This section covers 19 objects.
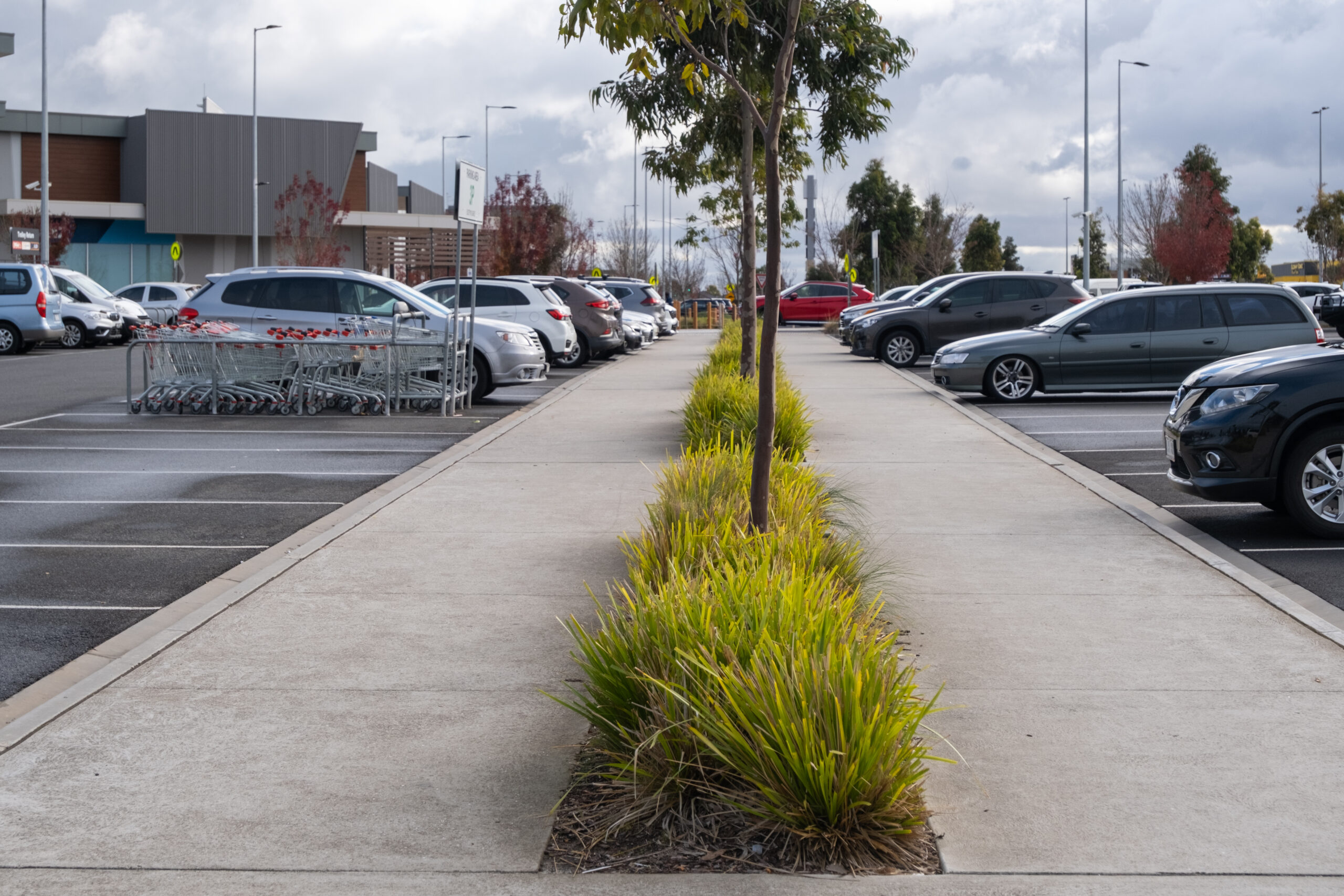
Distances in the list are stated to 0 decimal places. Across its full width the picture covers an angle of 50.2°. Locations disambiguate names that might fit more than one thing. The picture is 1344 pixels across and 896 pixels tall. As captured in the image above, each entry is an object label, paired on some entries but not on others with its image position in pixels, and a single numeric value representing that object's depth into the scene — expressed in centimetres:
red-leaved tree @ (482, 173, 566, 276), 6038
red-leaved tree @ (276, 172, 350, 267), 6400
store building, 6475
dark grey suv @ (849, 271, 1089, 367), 2467
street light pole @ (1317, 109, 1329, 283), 6844
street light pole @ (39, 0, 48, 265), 4191
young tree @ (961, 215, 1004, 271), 7525
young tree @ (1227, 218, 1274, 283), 7156
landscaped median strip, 395
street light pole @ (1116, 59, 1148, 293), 5062
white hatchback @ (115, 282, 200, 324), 3947
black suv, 872
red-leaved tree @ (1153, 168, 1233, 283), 6244
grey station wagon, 1789
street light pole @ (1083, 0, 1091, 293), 4632
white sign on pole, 1556
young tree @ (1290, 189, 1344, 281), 6962
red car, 4934
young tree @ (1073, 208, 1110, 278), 8331
